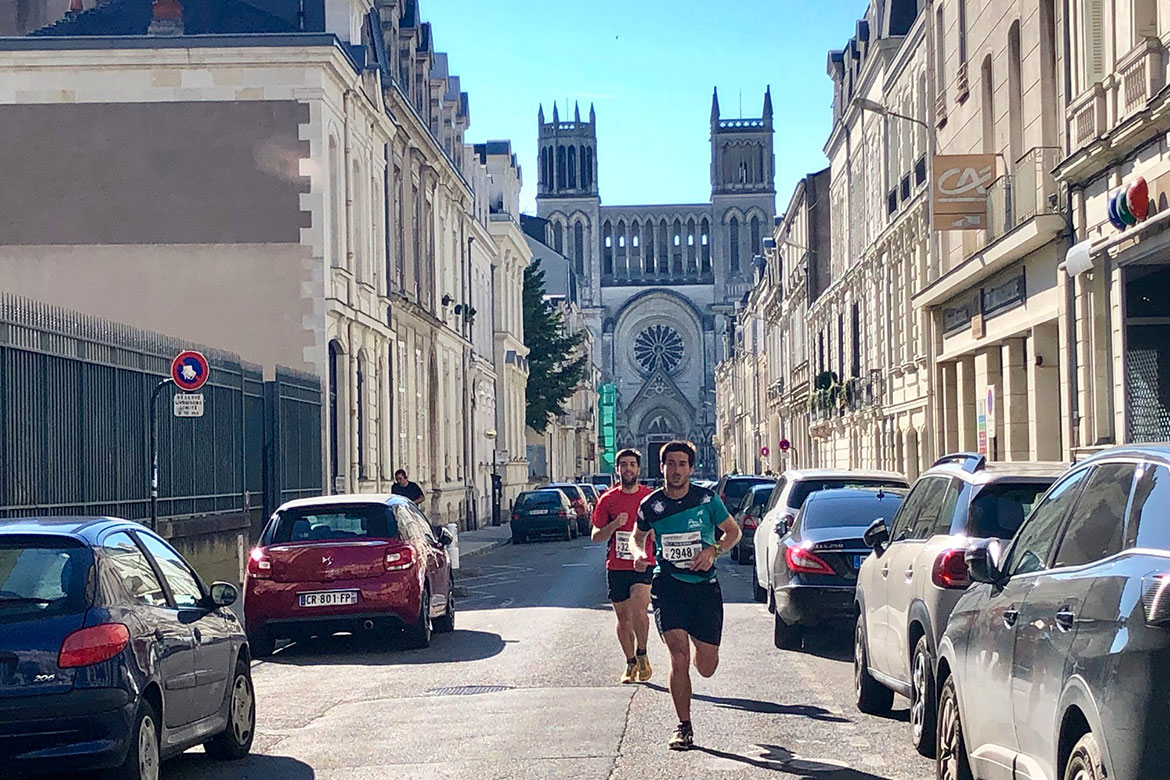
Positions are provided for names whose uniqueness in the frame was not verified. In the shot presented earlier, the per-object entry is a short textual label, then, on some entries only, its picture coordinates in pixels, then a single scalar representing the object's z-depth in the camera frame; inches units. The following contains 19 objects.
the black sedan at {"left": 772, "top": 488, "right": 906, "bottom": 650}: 555.8
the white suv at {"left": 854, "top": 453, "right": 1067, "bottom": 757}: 345.4
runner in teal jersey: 384.8
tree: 2935.5
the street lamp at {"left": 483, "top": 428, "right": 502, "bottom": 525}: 2278.5
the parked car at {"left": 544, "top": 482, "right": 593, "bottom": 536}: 1902.1
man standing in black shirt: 1136.2
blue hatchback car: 291.1
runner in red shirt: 481.4
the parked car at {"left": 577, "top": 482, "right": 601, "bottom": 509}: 2074.3
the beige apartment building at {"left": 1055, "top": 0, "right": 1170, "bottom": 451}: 708.0
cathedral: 5142.7
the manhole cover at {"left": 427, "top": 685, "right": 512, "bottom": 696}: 482.9
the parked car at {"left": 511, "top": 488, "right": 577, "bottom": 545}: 1674.5
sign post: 729.6
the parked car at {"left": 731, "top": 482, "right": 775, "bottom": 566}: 1029.2
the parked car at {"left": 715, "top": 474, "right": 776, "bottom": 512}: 1288.1
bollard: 719.1
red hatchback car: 610.2
